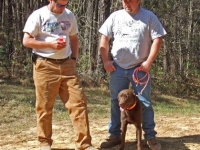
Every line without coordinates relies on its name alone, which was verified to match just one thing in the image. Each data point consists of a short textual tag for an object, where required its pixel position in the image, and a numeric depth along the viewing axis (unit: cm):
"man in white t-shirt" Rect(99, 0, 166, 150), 486
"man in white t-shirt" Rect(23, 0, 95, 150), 464
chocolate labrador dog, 465
